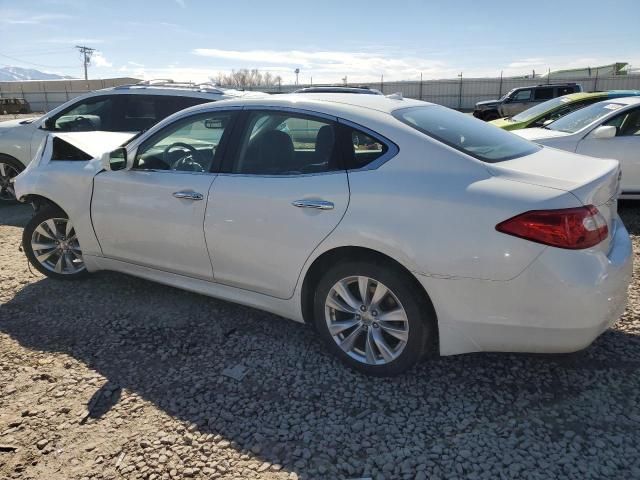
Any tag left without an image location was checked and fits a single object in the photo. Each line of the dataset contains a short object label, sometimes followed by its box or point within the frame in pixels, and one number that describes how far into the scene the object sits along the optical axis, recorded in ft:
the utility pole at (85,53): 263.49
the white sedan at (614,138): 19.79
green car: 26.73
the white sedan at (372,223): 7.92
